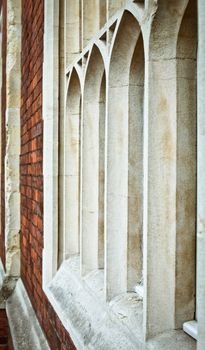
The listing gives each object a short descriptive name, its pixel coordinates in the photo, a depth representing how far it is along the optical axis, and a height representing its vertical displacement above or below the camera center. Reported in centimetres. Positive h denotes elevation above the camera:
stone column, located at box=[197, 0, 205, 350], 82 -3
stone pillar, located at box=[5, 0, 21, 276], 354 +25
